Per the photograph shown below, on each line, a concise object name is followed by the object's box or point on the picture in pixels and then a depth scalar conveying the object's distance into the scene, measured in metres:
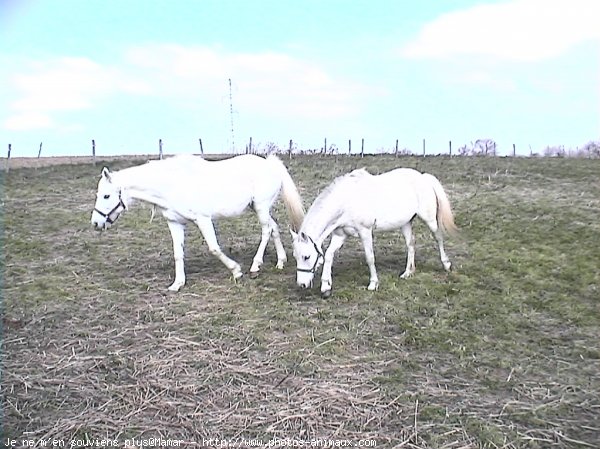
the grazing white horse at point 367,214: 6.87
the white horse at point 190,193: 7.26
